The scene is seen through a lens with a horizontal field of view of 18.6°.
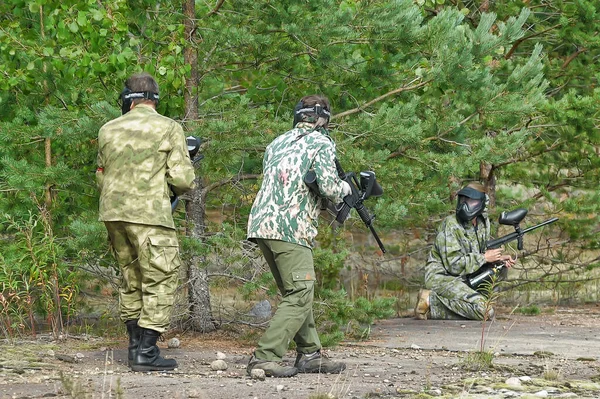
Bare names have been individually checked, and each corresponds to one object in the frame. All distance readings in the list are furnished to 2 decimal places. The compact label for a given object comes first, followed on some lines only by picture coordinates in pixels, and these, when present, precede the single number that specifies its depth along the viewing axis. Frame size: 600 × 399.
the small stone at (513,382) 11.74
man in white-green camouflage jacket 12.22
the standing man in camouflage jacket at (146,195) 12.54
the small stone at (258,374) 11.95
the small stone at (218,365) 12.84
